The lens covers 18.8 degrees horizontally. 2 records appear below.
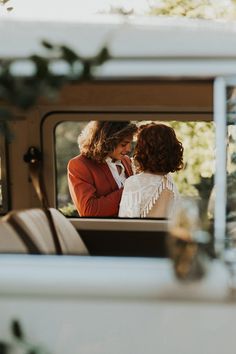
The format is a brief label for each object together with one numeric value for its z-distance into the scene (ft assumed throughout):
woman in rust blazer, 13.44
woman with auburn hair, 13.20
